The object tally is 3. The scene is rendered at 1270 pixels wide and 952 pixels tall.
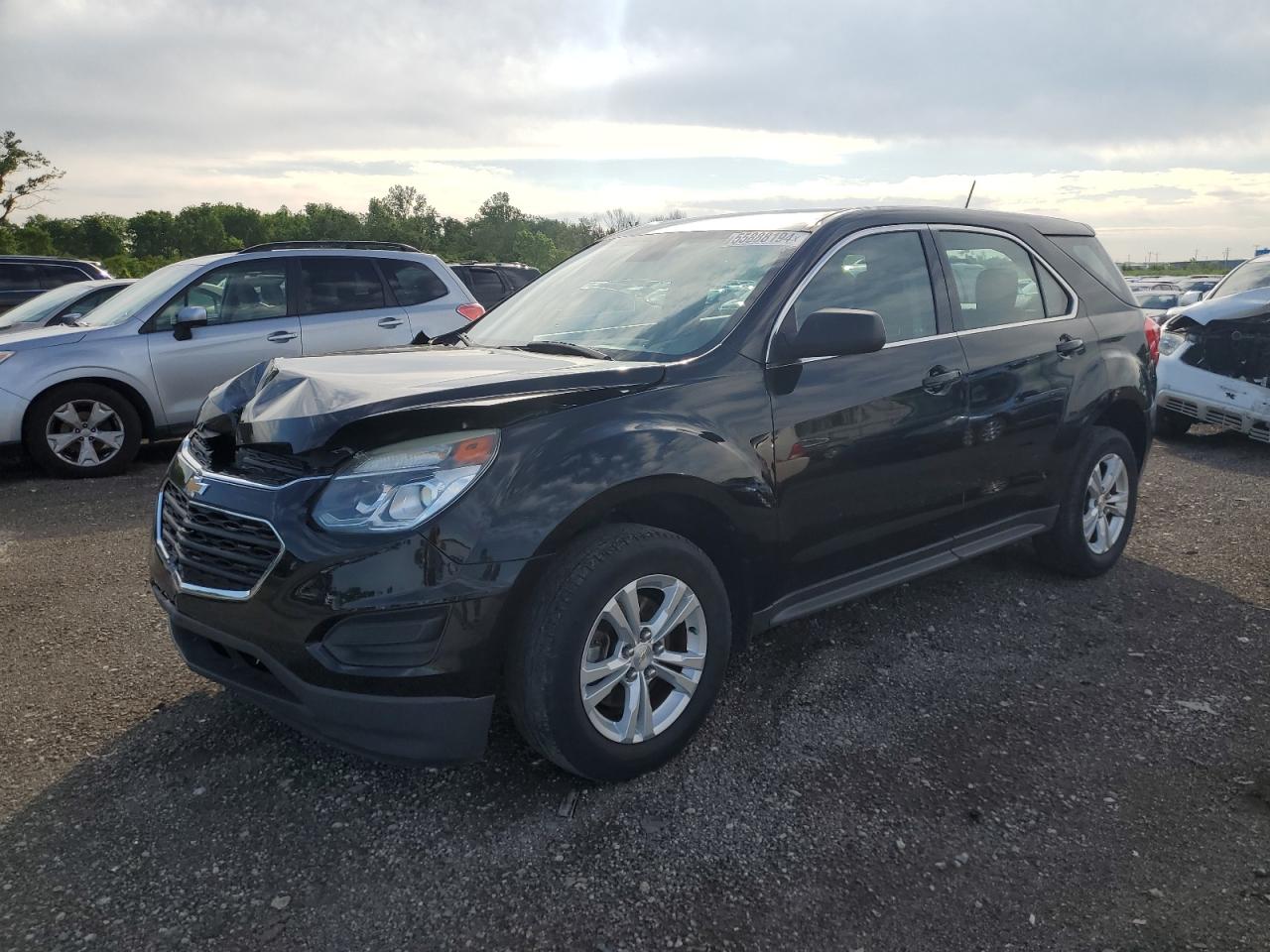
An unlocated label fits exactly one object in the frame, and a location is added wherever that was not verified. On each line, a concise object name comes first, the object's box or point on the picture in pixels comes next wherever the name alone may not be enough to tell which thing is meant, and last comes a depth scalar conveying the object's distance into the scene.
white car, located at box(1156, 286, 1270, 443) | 7.80
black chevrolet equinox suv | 2.55
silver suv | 7.23
